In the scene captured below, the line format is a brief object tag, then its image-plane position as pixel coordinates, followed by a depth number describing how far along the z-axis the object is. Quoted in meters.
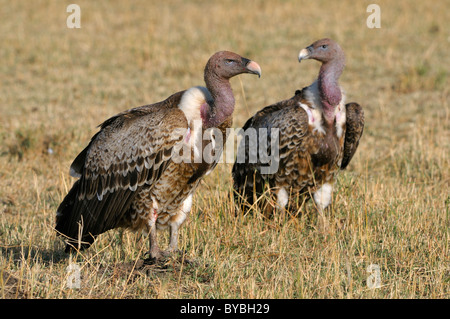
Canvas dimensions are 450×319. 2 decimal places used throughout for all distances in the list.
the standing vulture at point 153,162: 11.53
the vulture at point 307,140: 13.85
